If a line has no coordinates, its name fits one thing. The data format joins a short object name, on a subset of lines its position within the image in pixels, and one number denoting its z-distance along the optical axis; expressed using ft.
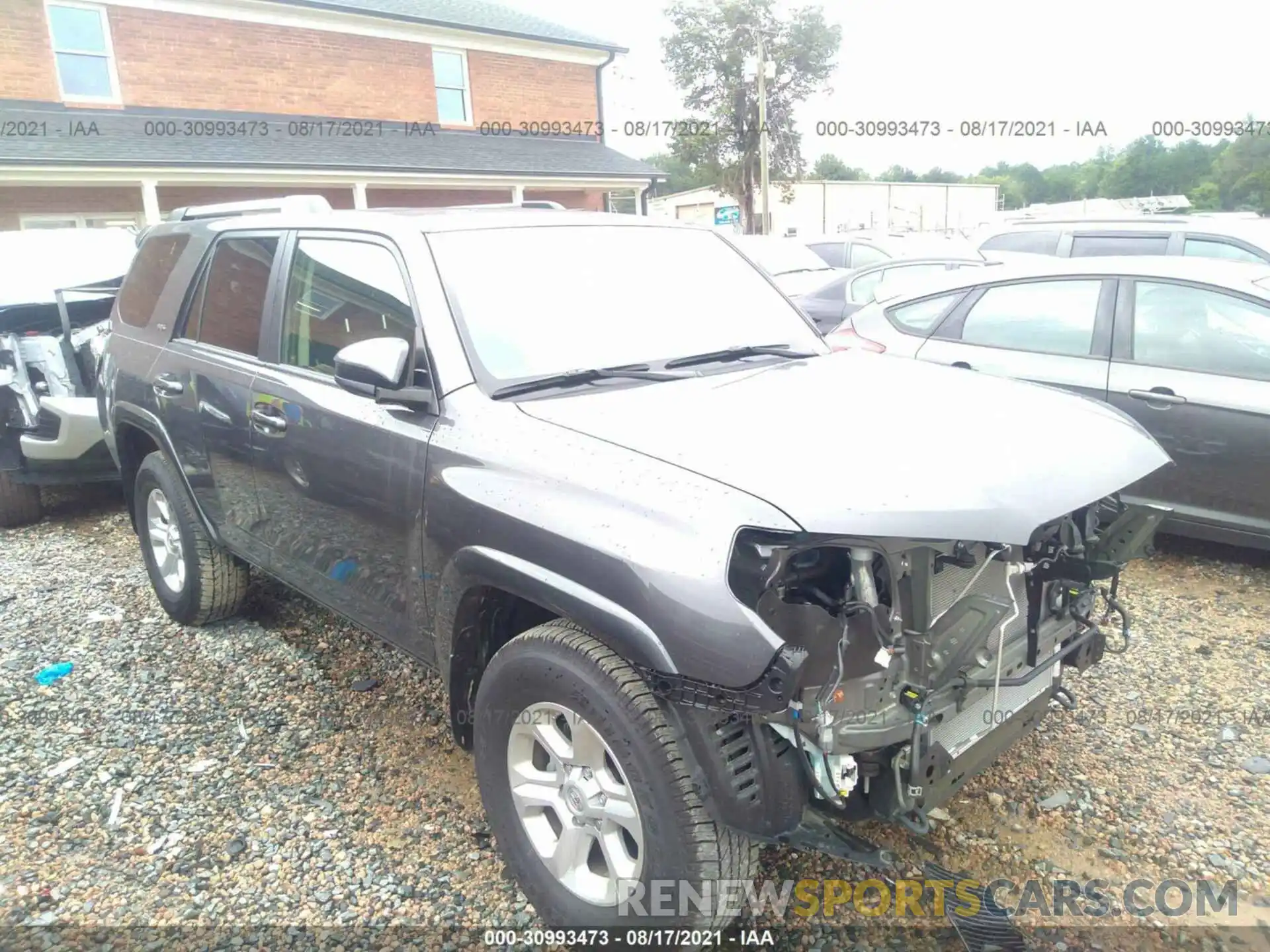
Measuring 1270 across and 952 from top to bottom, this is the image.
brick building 50.39
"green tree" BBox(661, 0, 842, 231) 108.58
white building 154.81
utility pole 94.02
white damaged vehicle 19.60
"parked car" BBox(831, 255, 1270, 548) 14.52
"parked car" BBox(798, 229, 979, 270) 43.97
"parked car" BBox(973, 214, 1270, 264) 25.07
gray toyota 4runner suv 6.64
